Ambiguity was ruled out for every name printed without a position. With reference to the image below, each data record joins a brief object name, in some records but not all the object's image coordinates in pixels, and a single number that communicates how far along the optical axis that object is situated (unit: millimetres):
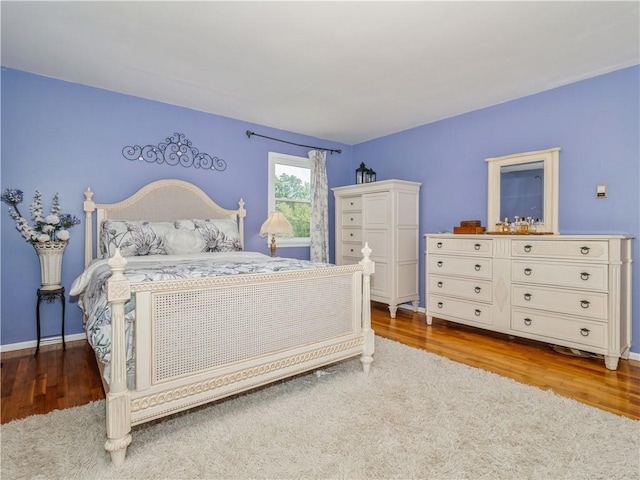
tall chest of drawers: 4133
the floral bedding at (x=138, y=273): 1597
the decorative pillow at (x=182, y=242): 3195
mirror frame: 3197
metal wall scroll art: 3523
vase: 2859
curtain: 4820
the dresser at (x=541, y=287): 2590
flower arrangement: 2834
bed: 1552
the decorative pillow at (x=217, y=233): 3412
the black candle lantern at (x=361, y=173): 4844
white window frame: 4531
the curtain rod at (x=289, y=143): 4285
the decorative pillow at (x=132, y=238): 3018
